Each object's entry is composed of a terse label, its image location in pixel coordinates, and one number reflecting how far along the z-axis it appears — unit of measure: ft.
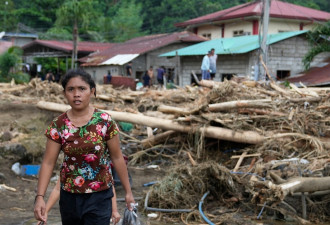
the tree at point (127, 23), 152.66
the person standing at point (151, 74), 75.74
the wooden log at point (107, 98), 49.57
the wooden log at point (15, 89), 62.11
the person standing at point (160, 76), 74.79
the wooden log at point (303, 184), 16.67
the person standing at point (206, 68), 54.13
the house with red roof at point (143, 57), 89.92
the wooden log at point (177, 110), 29.09
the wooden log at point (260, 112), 28.12
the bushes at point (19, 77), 83.03
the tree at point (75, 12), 111.75
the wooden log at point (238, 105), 28.07
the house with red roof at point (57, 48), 112.06
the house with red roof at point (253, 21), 93.35
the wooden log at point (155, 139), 31.37
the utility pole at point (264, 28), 50.80
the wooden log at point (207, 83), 34.23
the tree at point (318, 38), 54.60
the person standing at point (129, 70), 76.95
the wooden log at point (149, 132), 33.30
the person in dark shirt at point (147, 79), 74.08
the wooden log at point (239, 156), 25.39
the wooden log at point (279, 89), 31.77
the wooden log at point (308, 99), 29.01
